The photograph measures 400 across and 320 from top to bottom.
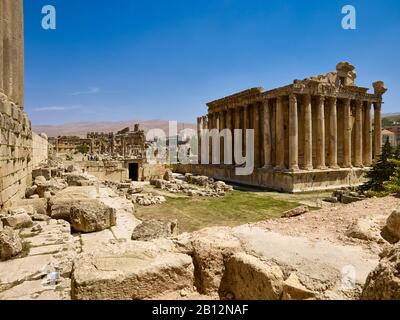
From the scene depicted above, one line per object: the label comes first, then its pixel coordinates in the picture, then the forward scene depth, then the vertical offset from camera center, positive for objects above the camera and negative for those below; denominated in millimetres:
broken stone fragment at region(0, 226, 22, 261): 4316 -1427
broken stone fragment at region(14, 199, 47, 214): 7426 -1378
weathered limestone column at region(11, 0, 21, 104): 10328 +3994
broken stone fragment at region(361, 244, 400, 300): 2215 -1083
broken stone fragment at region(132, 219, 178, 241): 5492 -1590
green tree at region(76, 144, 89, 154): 59062 +1131
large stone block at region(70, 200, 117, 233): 6293 -1452
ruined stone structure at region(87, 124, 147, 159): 49625 +2029
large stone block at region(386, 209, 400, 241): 4180 -1145
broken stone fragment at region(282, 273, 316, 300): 2893 -1481
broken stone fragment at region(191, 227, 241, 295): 3617 -1423
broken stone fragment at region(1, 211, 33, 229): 5816 -1411
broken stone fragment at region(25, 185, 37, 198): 9920 -1345
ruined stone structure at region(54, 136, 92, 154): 59819 +2309
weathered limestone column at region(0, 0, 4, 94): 8648 +3925
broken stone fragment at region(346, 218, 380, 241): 4117 -1259
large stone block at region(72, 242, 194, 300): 2977 -1363
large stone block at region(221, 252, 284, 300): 3154 -1523
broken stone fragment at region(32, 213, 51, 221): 6617 -1519
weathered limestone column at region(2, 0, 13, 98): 9354 +3538
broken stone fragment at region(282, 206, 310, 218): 5988 -1338
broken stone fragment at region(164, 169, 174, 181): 30741 -2649
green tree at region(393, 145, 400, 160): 19781 -268
